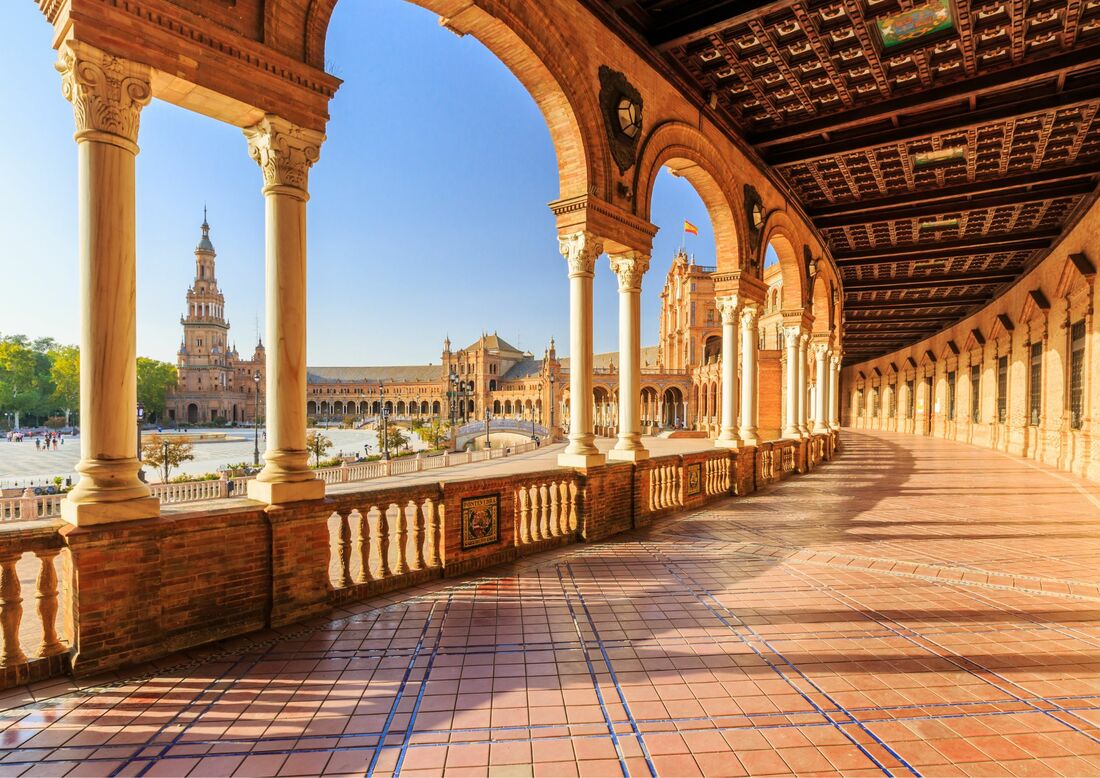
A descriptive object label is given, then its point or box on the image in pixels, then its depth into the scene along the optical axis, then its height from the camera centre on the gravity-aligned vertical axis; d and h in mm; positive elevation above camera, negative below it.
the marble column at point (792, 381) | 16469 +218
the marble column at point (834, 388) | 22875 +26
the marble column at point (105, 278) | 3938 +756
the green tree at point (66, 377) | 71375 +1558
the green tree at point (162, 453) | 26311 -2993
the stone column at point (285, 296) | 4906 +787
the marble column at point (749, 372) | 12648 +362
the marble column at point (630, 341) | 8898 +729
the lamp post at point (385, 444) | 37641 -3582
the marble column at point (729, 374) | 11870 +308
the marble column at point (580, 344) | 7902 +617
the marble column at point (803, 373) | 16859 +472
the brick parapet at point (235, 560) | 3709 -1372
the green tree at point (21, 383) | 76875 +923
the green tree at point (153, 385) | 93250 +826
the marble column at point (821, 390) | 19992 -46
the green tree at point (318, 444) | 31269 -3050
